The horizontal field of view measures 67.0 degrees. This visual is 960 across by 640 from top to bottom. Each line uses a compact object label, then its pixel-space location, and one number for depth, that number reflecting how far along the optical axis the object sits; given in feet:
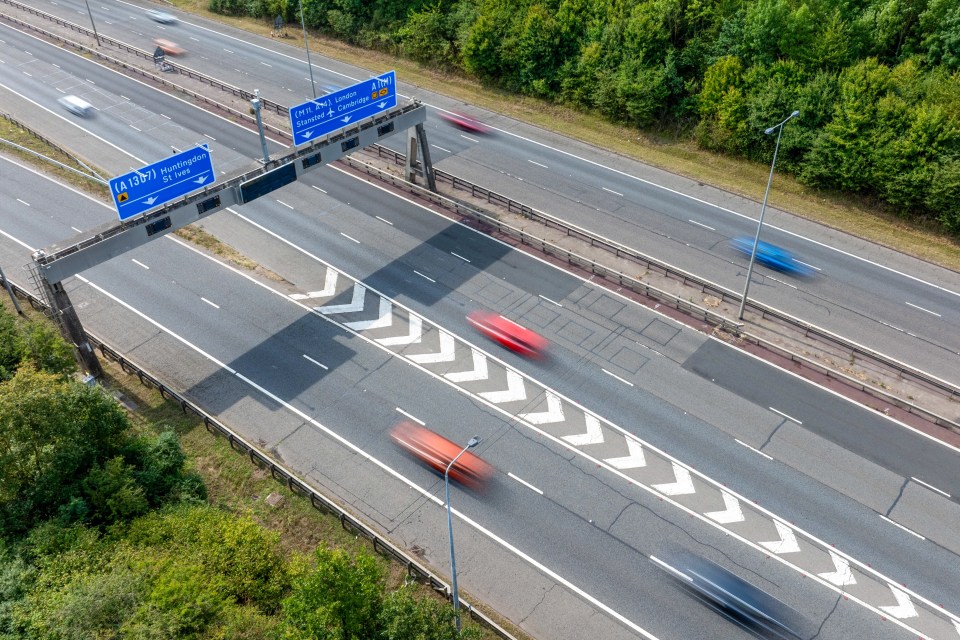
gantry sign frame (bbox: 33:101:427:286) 130.93
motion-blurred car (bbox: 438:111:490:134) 239.50
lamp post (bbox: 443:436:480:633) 85.35
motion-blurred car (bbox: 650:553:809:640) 103.45
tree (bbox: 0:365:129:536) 109.70
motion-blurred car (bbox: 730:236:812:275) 175.01
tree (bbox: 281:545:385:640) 84.48
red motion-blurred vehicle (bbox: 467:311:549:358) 150.82
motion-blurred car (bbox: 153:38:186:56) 295.28
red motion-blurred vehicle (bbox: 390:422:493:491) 125.08
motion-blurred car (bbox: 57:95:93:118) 248.11
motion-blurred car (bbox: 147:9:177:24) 328.70
